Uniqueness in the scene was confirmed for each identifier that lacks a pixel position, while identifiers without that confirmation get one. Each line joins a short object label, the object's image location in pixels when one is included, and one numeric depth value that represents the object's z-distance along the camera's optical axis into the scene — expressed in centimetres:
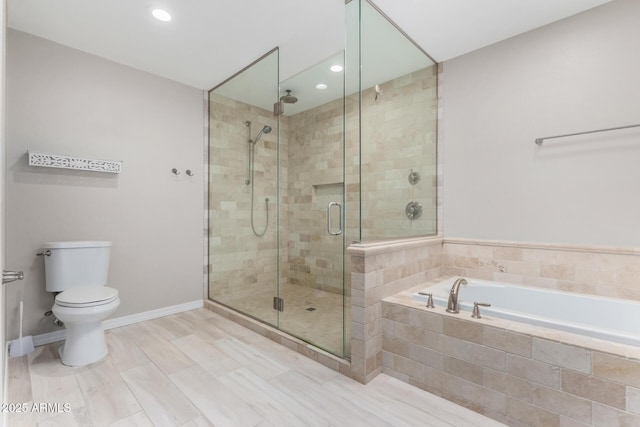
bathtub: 150
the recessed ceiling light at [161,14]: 208
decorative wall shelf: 225
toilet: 198
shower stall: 226
